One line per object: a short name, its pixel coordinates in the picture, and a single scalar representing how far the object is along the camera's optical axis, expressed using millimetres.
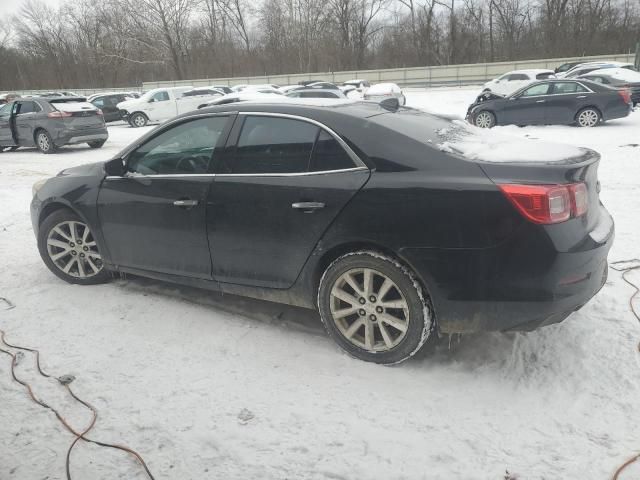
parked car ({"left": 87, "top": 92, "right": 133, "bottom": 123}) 24375
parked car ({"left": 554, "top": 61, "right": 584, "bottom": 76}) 30778
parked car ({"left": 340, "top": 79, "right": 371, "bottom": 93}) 29938
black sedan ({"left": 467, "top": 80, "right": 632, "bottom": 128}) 13805
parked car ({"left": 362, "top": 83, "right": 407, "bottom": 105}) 22219
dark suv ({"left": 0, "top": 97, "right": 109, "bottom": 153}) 13836
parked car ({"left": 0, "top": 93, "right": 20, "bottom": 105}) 30609
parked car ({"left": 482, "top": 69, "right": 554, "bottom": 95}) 24500
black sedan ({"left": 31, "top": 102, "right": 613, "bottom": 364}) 2691
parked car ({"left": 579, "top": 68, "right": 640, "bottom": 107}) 17484
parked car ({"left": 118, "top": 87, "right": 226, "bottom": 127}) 22672
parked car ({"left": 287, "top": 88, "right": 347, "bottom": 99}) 18691
